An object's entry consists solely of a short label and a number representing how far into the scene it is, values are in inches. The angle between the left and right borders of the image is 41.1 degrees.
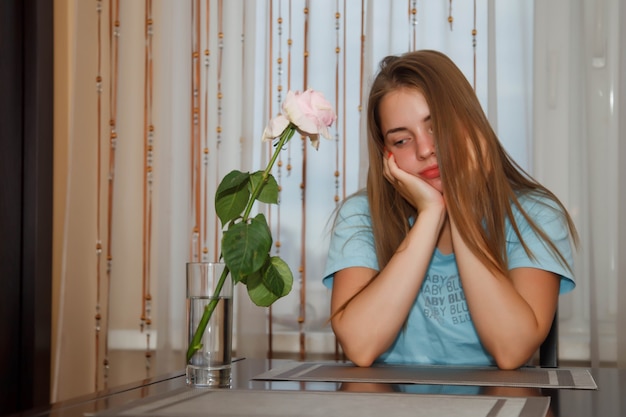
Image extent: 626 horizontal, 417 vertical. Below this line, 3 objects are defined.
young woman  57.2
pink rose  39.8
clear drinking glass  39.5
